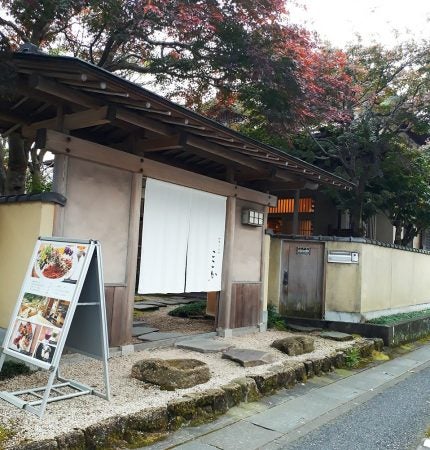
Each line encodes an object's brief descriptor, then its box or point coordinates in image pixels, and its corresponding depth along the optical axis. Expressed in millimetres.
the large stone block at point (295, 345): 7457
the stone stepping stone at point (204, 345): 7320
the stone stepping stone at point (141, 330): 8258
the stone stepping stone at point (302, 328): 10016
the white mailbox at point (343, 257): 10625
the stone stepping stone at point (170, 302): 13269
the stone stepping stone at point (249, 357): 6555
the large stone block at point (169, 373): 5203
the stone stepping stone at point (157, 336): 7677
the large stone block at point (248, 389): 5488
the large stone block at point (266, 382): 5809
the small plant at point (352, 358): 7969
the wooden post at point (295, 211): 11471
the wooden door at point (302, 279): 10852
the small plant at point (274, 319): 10203
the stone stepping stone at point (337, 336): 9267
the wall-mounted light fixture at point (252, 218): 9055
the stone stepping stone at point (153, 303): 12848
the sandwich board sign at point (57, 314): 4234
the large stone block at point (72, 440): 3572
